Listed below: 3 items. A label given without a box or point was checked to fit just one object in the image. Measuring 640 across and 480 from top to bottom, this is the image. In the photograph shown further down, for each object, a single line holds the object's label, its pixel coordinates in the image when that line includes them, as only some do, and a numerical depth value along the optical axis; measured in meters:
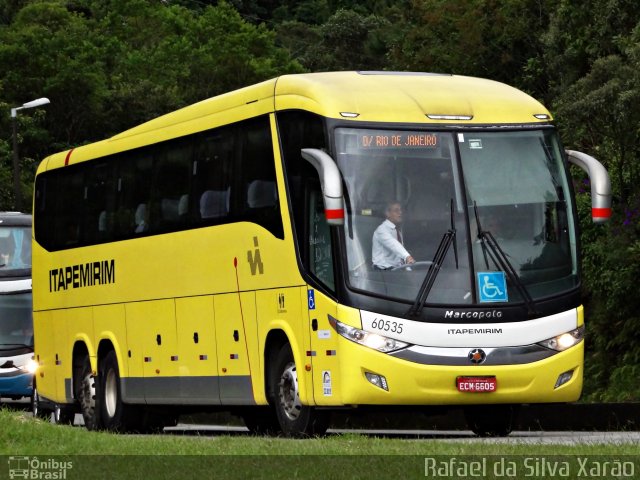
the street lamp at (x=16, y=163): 57.03
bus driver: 17.59
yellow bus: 17.56
